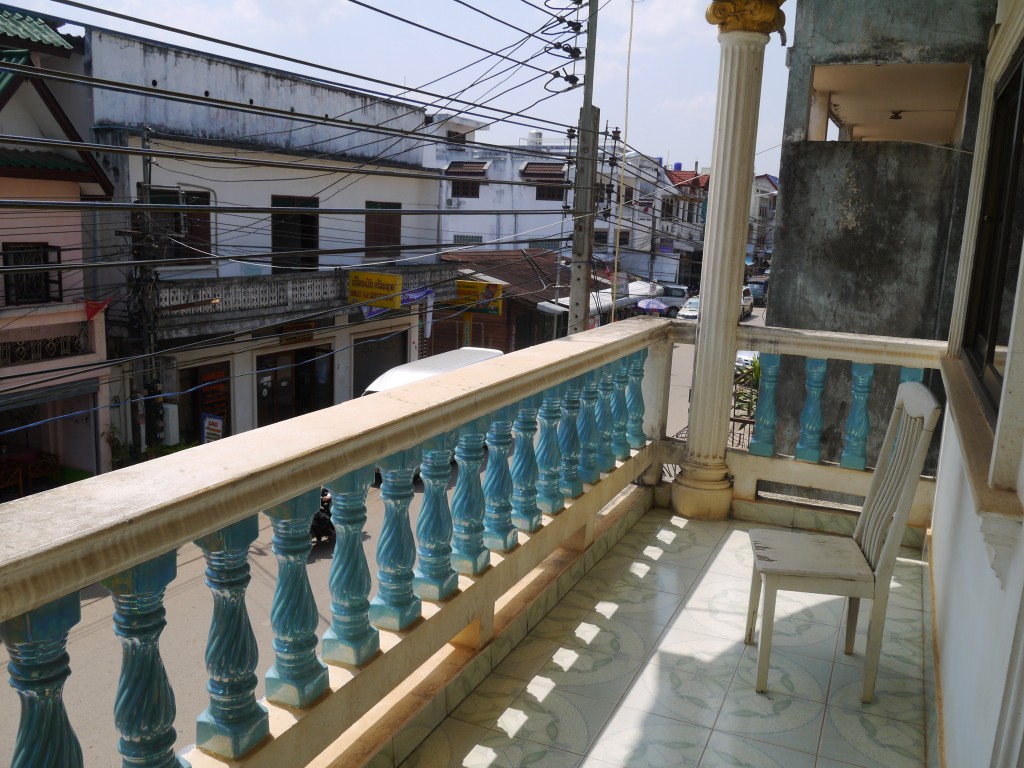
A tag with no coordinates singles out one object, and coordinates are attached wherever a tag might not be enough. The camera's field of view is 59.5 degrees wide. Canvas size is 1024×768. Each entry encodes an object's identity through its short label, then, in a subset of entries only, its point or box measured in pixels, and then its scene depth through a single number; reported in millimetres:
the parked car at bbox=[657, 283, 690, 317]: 33250
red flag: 12090
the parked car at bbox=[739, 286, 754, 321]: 31081
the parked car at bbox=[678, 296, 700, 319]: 29125
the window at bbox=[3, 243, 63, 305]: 11430
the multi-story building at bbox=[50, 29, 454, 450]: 12758
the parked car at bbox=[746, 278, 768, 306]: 38344
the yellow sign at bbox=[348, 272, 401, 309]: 15805
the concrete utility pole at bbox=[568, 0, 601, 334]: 8812
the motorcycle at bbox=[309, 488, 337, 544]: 9742
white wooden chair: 2395
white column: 3617
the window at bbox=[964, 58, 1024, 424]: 2453
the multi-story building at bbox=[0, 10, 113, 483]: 11188
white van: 11242
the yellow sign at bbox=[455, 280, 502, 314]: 18812
